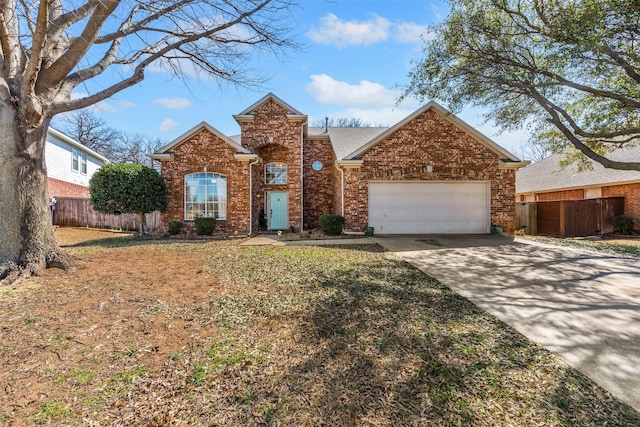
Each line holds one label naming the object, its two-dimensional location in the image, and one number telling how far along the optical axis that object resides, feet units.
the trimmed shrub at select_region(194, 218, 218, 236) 41.01
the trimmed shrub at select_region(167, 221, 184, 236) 41.27
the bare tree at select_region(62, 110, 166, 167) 107.14
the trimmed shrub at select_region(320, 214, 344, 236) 39.95
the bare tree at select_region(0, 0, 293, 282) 16.07
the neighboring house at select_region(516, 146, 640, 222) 48.35
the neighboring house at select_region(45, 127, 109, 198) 57.31
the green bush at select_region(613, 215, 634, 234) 46.42
